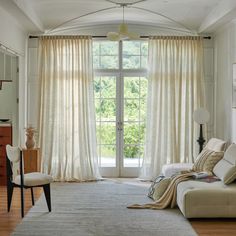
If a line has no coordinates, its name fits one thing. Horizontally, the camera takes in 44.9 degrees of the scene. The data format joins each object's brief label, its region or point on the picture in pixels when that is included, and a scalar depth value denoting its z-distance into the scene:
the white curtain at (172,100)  5.25
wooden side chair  3.59
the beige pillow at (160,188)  4.03
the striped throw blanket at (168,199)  3.84
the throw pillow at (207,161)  4.20
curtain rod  5.30
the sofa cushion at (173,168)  4.57
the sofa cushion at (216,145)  4.35
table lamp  4.90
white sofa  3.45
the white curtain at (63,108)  5.24
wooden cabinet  4.84
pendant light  4.08
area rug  3.17
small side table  4.84
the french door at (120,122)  5.42
